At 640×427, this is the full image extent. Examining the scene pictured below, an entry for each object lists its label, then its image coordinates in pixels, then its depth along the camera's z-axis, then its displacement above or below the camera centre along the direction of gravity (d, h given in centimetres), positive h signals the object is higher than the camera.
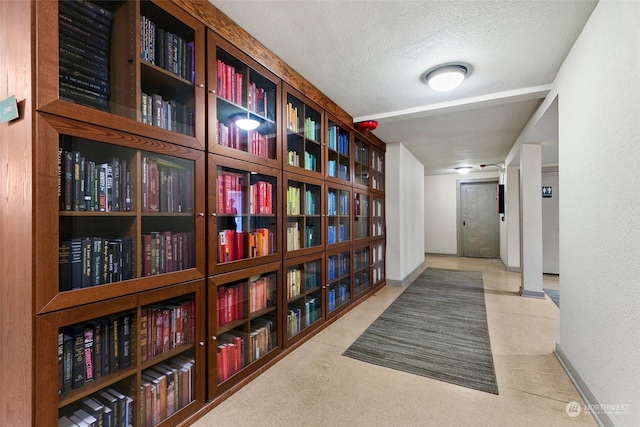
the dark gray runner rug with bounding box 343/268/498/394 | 219 -123
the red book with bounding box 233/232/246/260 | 198 -21
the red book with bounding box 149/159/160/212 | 150 +16
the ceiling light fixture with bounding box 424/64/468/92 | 234 +118
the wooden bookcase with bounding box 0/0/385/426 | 110 +5
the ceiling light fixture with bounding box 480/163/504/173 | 628 +110
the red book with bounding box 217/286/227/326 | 185 -61
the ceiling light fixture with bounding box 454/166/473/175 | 697 +114
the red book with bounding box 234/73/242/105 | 203 +92
